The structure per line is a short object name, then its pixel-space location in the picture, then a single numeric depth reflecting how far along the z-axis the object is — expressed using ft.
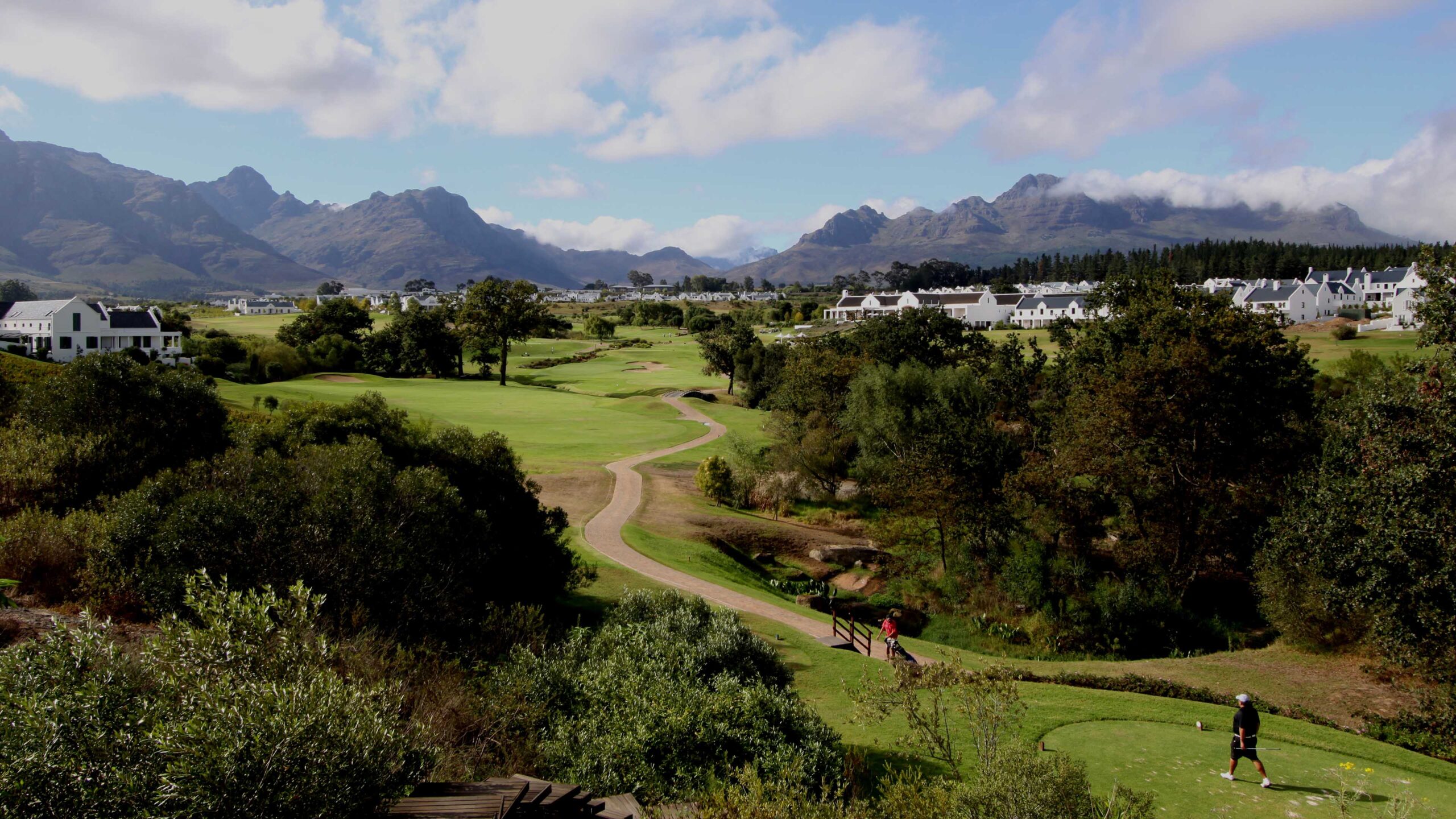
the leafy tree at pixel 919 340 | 169.17
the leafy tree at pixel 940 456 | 96.37
